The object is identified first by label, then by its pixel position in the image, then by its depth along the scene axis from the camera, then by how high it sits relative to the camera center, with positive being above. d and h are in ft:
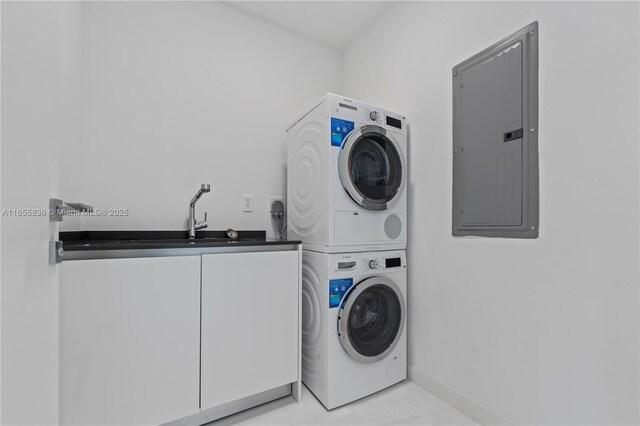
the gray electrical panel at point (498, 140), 4.24 +1.24
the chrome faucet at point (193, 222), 6.13 -0.13
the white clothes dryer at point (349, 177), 5.32 +0.77
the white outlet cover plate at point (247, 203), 7.08 +0.33
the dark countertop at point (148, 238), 3.89 -0.42
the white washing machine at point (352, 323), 5.23 -2.04
